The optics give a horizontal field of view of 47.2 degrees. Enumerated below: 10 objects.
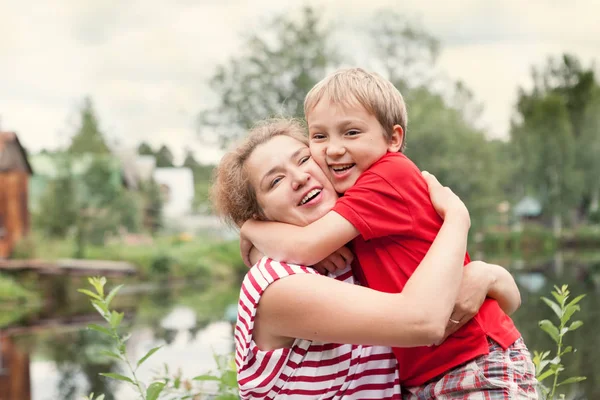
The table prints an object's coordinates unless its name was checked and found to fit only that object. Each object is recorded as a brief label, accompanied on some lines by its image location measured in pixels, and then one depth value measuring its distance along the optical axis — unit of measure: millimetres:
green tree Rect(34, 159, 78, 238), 22609
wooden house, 21500
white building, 40406
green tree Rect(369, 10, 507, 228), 25031
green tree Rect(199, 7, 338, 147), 28594
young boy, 1529
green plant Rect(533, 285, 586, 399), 2021
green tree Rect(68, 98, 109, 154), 23953
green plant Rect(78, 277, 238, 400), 1958
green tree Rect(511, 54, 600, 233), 30656
